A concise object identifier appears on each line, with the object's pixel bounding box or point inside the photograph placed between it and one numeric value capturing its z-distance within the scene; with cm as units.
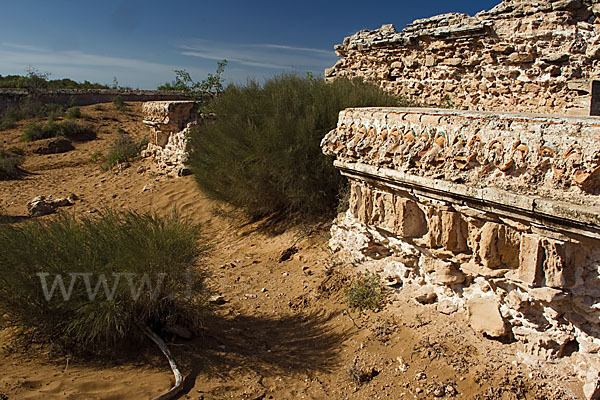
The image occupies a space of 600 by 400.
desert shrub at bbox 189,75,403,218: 603
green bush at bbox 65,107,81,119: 1943
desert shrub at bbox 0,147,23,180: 1196
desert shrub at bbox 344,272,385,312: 401
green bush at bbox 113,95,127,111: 2248
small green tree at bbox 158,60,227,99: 1259
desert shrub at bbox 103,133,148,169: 1232
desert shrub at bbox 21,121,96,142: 1630
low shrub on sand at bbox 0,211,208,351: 334
